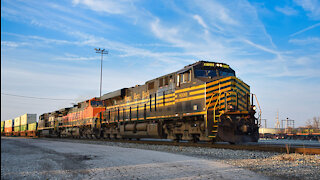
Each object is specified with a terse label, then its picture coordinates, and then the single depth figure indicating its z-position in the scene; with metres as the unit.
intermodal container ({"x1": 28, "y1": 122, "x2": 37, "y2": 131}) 44.12
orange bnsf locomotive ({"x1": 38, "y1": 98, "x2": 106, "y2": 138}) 25.77
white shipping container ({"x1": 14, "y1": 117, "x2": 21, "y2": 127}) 52.38
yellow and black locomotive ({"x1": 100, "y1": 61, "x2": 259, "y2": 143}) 12.27
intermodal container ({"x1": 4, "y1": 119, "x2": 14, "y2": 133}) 56.50
